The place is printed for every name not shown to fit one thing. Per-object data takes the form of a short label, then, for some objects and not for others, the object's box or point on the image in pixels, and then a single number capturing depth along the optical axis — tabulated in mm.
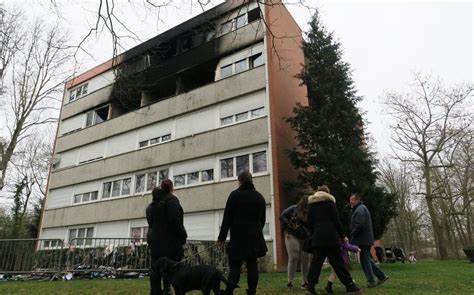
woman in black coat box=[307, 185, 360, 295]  5578
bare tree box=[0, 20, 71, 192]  23562
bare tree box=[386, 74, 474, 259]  27266
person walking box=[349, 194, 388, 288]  6918
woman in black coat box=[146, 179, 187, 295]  5449
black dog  4810
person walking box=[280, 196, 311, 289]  6789
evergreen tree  15484
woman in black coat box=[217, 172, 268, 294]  5027
